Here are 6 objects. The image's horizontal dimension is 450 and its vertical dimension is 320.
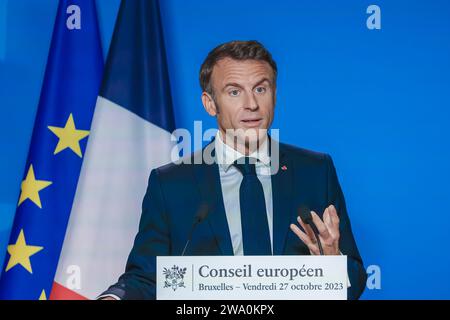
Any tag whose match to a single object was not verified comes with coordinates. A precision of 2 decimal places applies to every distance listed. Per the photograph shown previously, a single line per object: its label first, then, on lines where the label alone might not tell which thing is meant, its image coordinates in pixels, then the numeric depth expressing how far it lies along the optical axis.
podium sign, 5.69
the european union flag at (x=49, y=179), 7.12
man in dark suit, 6.41
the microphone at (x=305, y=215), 6.51
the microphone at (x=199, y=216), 6.39
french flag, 6.97
